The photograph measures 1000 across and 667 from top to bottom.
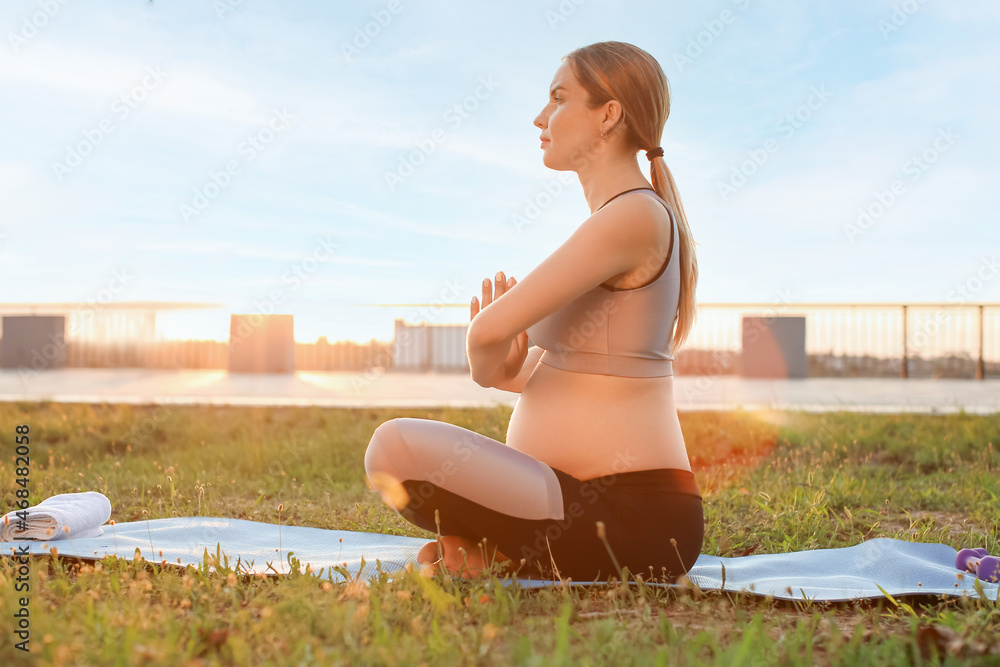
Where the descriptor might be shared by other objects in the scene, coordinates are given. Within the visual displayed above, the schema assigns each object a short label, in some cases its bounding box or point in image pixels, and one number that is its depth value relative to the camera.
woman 2.09
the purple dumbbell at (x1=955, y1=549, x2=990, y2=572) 2.65
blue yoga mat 2.47
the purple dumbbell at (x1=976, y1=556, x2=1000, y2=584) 2.53
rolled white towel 2.96
